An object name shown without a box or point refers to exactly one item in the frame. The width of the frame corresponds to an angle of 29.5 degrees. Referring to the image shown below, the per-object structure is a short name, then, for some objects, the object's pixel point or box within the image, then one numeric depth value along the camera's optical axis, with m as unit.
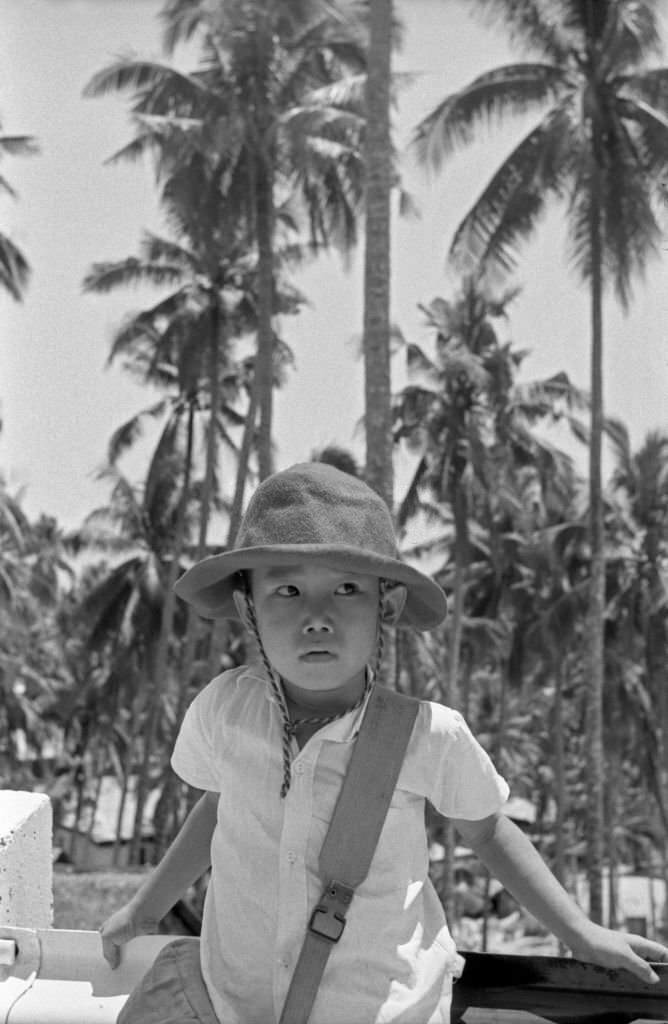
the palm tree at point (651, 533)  28.31
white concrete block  2.70
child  1.96
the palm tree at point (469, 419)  26.66
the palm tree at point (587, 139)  19.73
